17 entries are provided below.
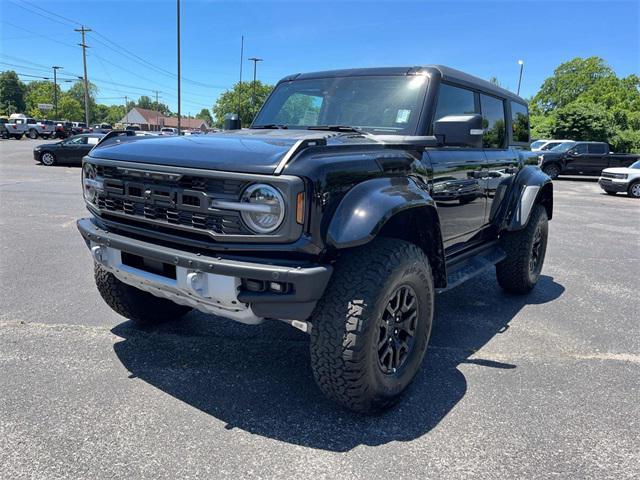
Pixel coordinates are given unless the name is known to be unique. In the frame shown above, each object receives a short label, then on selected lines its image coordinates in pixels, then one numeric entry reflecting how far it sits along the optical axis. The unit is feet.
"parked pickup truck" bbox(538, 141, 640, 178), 70.28
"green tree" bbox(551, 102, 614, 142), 103.09
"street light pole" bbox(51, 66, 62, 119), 276.62
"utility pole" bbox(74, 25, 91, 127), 185.83
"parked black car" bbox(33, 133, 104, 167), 65.92
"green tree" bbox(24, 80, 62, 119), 324.19
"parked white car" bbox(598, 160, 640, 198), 55.06
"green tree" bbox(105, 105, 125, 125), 468.42
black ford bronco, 7.67
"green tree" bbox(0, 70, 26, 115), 354.29
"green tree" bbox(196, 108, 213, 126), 582.96
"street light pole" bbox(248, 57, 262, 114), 176.76
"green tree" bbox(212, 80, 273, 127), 239.09
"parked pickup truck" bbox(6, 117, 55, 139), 143.95
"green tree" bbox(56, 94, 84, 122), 336.37
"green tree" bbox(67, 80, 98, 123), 436.76
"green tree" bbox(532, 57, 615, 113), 214.48
